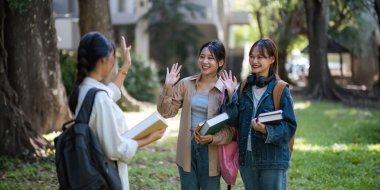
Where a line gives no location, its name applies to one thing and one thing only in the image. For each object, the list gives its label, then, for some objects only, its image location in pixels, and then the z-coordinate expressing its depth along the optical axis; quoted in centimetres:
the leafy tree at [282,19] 2669
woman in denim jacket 428
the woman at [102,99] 337
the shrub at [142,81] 1931
